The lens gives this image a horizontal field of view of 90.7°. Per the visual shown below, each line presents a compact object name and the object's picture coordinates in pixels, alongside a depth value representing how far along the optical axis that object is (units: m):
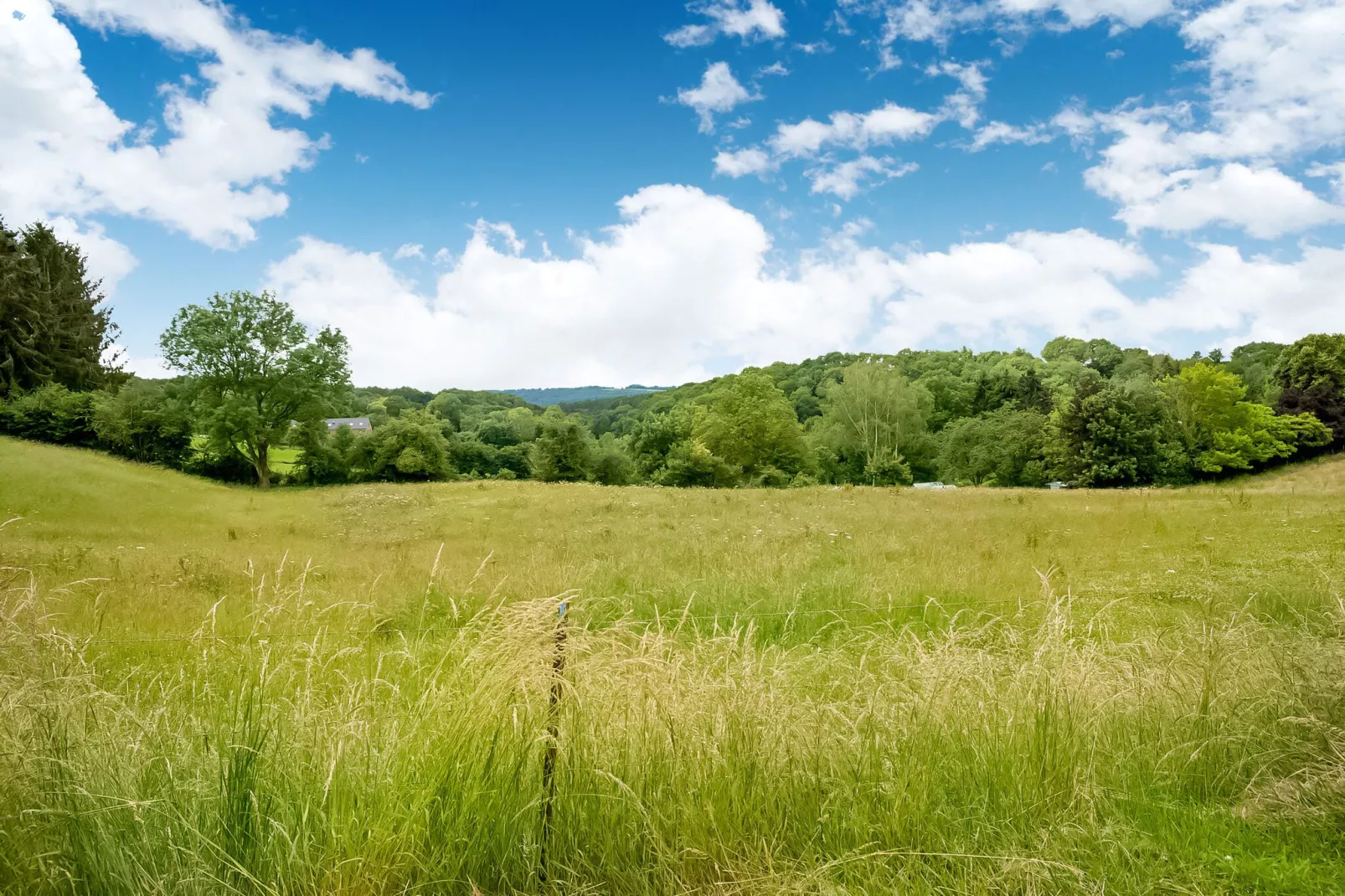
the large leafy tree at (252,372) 41.00
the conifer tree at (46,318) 43.31
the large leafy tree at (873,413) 67.56
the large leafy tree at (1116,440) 48.56
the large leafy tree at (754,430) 61.12
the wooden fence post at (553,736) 2.97
